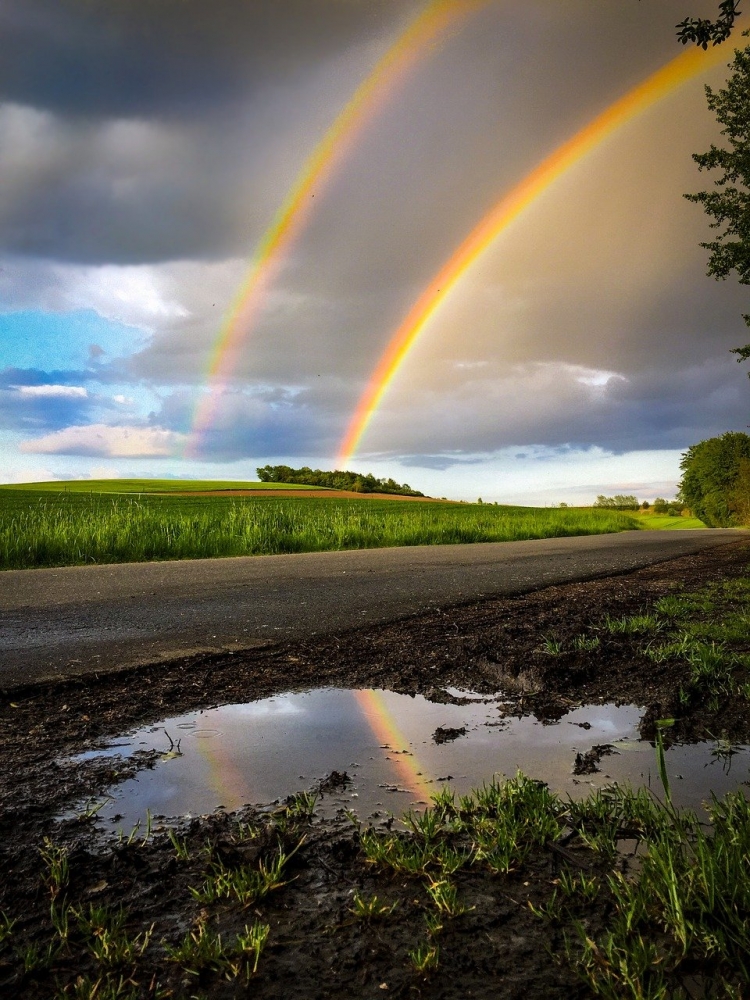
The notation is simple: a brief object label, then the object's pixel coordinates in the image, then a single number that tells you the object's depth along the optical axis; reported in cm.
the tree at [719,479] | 4169
